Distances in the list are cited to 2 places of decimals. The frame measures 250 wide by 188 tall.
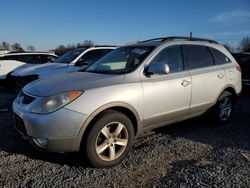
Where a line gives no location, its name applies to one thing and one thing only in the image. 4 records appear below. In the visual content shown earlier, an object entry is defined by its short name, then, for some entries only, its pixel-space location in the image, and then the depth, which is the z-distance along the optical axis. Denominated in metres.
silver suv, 2.44
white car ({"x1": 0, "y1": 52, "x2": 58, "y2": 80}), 7.66
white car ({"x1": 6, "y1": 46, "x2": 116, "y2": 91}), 5.95
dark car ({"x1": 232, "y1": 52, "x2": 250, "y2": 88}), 6.42
